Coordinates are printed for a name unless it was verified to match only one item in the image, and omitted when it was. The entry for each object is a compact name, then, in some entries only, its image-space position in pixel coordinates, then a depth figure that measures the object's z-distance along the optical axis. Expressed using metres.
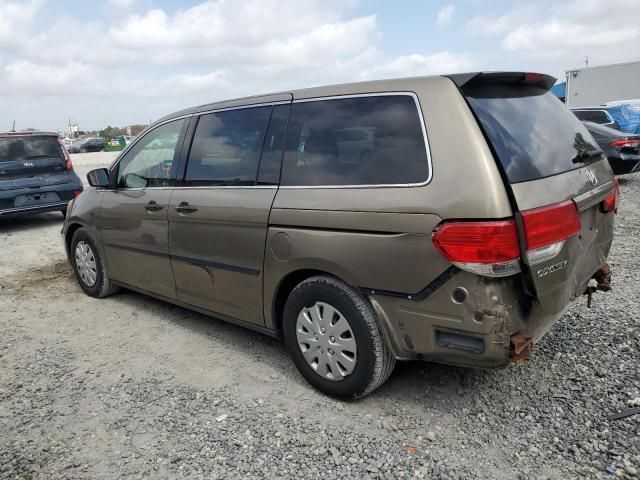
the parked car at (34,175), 8.69
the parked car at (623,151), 10.59
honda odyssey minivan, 2.40
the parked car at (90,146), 46.31
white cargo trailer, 24.02
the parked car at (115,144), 46.71
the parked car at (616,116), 14.09
